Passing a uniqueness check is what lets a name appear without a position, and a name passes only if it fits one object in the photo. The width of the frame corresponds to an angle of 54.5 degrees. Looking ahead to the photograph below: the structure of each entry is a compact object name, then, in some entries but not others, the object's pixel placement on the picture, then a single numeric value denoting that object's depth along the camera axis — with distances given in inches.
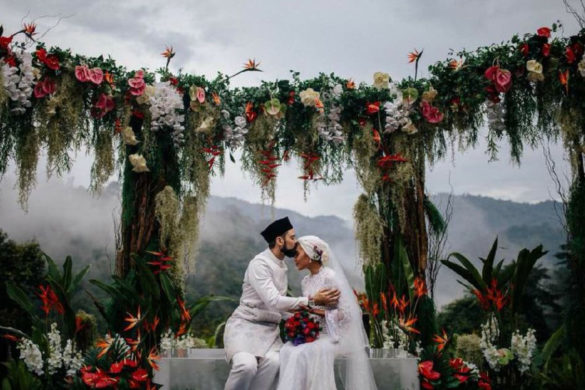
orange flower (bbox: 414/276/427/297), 216.8
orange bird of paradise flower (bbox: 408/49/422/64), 232.4
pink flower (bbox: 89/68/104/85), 217.2
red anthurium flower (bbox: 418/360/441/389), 197.0
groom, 171.9
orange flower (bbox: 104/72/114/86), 219.9
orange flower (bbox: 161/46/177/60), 230.4
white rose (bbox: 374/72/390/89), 234.1
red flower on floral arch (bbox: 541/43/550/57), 217.3
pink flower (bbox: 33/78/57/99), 213.3
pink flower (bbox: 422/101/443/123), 229.8
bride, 165.3
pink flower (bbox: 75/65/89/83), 215.0
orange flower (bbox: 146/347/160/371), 192.8
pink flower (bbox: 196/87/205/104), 225.9
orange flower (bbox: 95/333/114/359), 197.8
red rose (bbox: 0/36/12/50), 204.1
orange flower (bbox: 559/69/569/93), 215.0
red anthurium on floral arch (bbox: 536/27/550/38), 217.9
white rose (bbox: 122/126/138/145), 221.5
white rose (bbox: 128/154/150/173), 221.1
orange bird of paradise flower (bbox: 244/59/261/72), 228.3
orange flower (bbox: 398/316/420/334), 207.8
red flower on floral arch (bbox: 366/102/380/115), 230.8
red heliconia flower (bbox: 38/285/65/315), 204.4
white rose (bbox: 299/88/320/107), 228.8
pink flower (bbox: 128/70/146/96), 221.3
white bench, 185.5
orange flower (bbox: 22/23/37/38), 207.3
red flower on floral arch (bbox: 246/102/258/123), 233.3
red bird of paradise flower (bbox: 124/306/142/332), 196.7
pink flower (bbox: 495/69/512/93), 220.4
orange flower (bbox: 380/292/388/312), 214.5
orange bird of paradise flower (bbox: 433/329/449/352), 208.1
